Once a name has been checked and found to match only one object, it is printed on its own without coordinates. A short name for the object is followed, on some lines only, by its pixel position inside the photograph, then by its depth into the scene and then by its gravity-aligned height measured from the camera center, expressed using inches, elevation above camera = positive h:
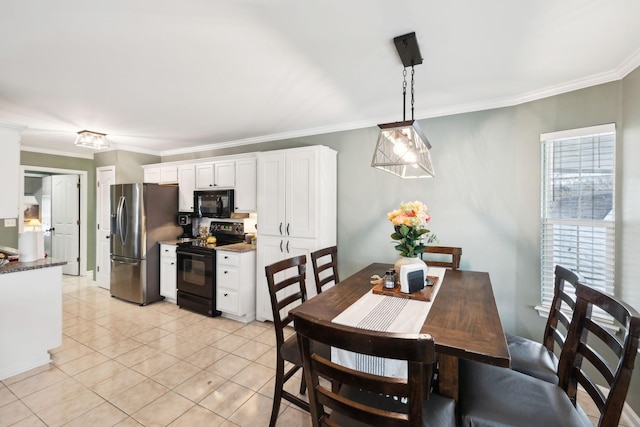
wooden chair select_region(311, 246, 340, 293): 92.4 -19.3
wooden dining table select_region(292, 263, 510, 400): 46.8 -22.3
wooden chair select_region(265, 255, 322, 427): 70.4 -34.5
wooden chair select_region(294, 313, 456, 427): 33.7 -22.7
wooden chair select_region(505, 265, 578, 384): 62.7 -33.7
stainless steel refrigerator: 164.1 -16.7
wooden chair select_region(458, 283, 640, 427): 39.3 -33.5
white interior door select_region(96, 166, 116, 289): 192.5 -10.3
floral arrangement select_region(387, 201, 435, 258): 76.7 -4.5
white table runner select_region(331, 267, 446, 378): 51.9 -22.5
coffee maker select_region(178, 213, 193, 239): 180.5 -10.4
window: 86.3 +1.8
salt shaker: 76.4 -19.2
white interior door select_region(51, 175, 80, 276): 217.2 -9.2
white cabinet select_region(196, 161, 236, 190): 158.9 +19.0
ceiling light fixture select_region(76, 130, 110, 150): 146.3 +35.0
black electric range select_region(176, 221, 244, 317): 146.9 -34.6
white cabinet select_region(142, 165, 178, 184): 181.6 +22.1
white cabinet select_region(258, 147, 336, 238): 127.6 +8.4
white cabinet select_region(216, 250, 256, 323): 140.3 -37.9
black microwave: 159.5 +3.0
